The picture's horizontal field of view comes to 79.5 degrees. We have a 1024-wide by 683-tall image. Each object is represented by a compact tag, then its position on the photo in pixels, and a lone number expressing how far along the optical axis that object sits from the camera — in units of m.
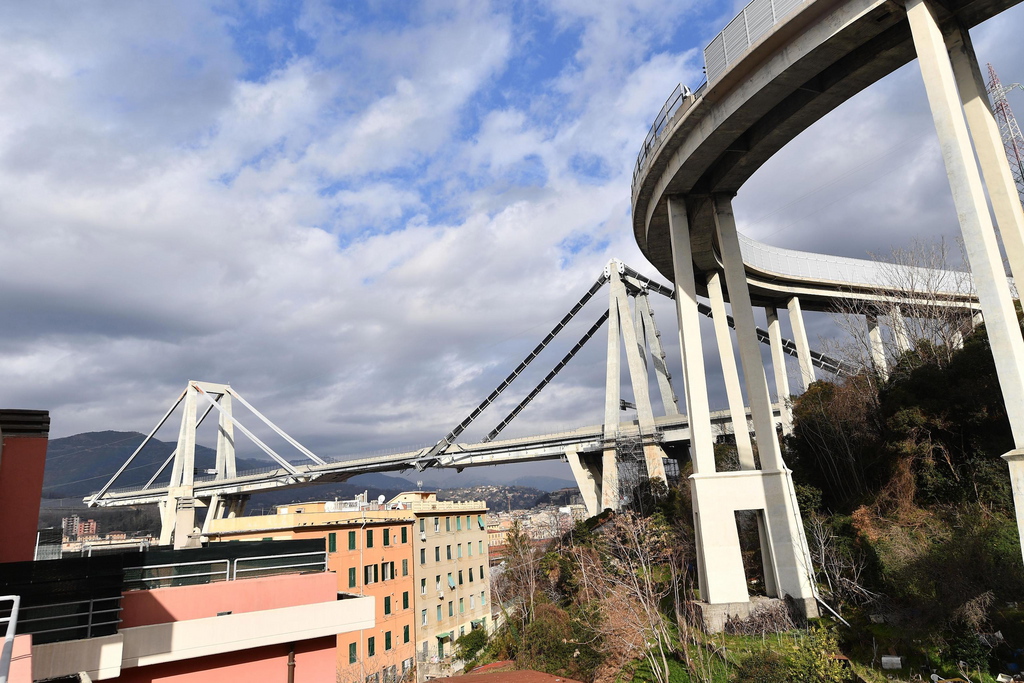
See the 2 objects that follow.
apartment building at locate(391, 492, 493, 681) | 40.97
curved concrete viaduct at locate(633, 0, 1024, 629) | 12.68
